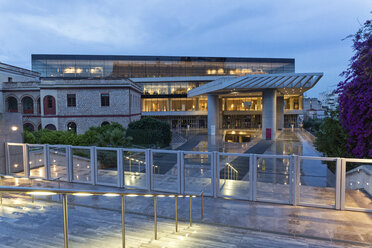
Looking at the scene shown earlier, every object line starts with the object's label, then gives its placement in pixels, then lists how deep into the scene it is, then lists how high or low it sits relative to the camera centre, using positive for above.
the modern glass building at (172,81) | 61.00 +8.16
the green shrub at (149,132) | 29.67 -1.97
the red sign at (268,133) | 36.43 -2.76
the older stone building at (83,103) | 33.03 +1.59
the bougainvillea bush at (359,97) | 12.12 +0.82
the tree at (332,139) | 15.03 -1.54
